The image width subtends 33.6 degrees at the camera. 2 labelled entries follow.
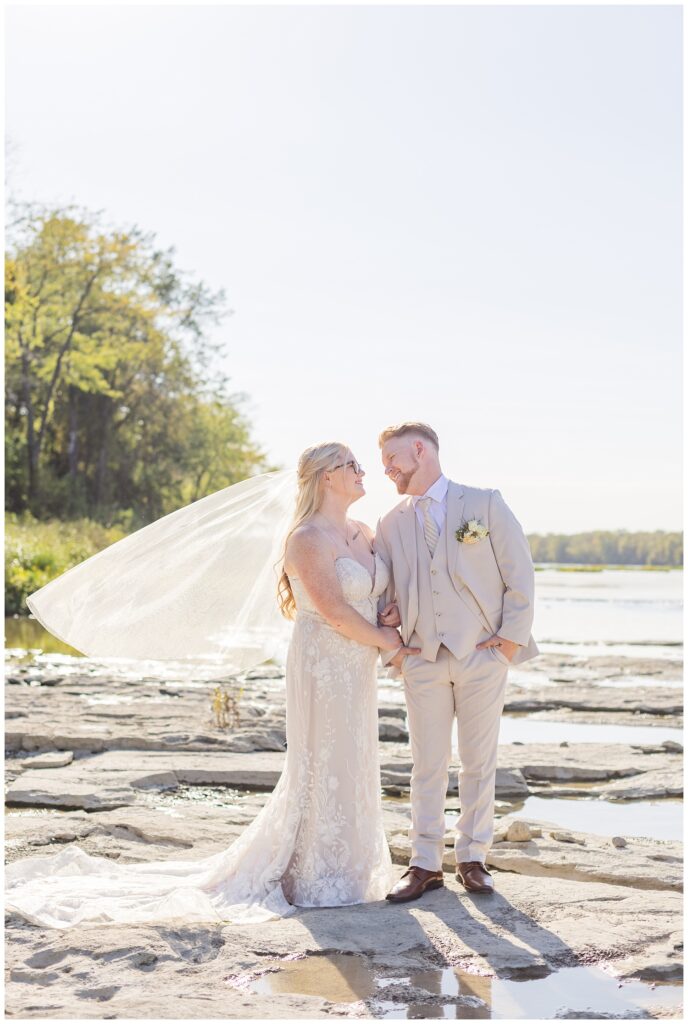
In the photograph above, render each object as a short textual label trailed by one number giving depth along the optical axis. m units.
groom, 5.63
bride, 5.59
